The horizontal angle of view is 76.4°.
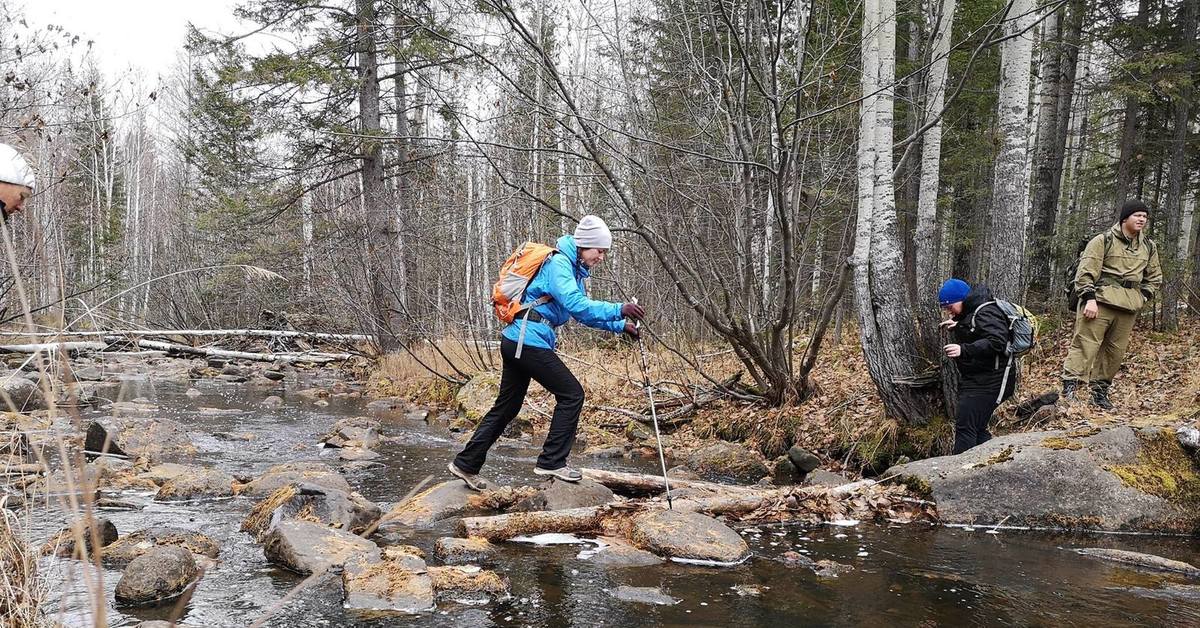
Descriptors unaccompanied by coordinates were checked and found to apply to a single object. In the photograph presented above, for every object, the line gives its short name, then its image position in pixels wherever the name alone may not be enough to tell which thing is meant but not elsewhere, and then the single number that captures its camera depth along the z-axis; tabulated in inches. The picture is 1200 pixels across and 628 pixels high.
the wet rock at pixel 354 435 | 378.3
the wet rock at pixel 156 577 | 160.1
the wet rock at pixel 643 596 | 167.8
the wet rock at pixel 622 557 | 194.9
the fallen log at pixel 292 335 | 728.3
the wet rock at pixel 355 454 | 344.2
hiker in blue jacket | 228.2
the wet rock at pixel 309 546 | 180.9
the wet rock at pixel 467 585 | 168.4
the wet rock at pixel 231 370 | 743.7
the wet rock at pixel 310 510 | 214.5
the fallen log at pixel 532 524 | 213.0
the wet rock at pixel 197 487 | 263.6
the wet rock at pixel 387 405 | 556.4
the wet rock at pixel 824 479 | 278.2
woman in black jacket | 272.1
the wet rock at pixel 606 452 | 377.1
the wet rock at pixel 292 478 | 253.4
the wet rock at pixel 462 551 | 195.2
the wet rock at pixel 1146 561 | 191.8
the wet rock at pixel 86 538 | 174.4
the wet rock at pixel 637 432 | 410.3
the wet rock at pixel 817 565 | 190.7
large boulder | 231.9
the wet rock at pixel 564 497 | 233.1
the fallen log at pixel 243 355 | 751.2
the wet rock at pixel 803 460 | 326.3
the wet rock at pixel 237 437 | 392.2
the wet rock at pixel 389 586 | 160.7
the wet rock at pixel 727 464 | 324.8
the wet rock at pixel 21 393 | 302.0
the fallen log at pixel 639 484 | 260.2
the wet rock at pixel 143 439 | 304.4
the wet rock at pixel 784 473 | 315.9
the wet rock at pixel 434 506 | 234.1
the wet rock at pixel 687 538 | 199.2
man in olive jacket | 314.7
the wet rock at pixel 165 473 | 281.1
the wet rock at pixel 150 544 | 187.3
